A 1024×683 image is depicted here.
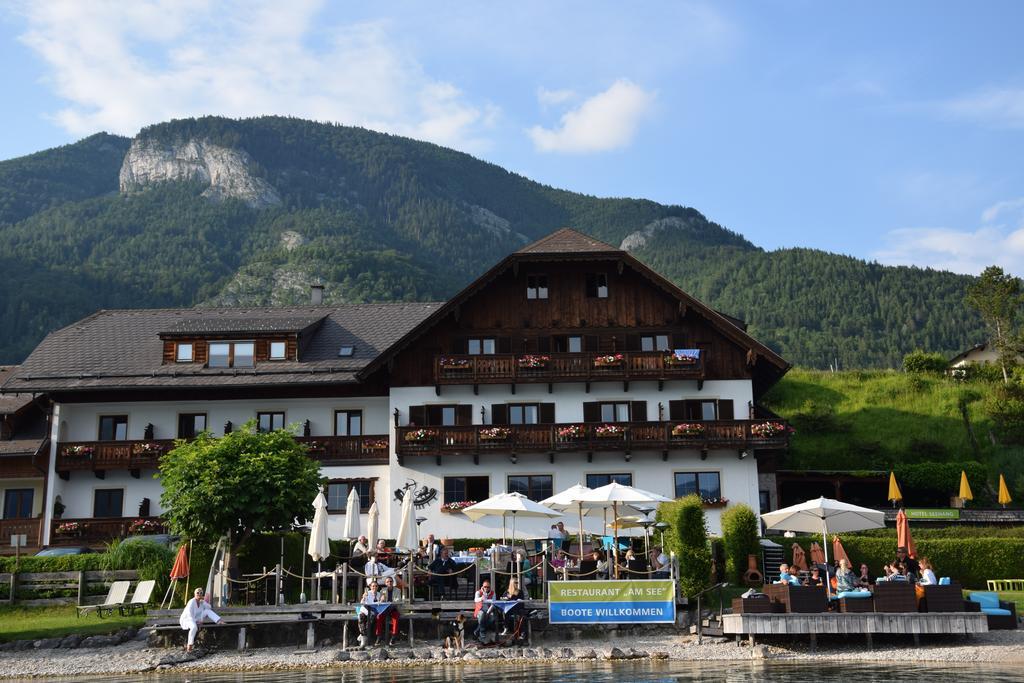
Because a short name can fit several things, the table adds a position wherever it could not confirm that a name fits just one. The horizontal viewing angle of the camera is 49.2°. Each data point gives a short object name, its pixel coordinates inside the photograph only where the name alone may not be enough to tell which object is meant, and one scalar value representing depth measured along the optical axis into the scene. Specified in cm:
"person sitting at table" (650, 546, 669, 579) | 2698
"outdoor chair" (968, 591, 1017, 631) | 2462
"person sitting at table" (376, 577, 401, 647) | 2573
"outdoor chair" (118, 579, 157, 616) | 2981
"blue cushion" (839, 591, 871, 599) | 2377
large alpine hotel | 3953
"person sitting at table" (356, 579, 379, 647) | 2542
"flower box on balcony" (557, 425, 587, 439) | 3909
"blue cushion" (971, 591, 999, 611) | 2498
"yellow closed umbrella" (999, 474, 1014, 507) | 4094
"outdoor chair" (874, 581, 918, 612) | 2366
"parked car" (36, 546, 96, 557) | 3531
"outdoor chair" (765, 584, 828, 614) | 2370
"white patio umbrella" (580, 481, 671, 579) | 2859
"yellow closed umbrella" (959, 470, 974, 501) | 4181
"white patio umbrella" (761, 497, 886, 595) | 2812
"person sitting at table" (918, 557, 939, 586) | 2465
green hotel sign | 3881
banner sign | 2561
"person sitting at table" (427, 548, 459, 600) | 2752
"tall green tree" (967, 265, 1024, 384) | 5859
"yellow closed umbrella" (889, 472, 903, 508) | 4031
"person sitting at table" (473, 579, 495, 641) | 2527
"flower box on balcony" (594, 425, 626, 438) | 3912
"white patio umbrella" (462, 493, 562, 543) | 2931
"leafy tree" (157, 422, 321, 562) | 3014
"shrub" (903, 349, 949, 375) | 6225
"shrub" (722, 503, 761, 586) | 3075
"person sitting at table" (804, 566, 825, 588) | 2523
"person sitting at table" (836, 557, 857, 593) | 2444
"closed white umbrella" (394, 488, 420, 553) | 2770
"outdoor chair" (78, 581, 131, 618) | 2956
